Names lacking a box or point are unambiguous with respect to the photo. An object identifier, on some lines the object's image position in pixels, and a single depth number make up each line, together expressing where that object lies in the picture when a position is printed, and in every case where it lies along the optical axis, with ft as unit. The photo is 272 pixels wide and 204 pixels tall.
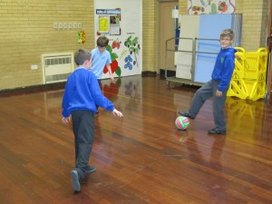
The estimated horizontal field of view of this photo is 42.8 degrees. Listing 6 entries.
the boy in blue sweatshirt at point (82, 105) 9.34
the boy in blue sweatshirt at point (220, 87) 13.35
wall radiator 24.76
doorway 28.50
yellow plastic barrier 20.22
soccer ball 14.82
